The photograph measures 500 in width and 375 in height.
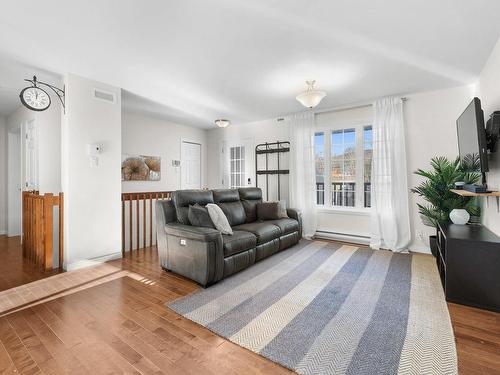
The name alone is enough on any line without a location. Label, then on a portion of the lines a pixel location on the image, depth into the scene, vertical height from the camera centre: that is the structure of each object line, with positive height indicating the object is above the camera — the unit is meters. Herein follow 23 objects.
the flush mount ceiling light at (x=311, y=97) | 3.25 +1.23
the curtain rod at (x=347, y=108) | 4.37 +1.51
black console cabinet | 2.21 -0.78
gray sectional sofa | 2.71 -0.61
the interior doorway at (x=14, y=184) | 5.13 +0.22
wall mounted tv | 2.40 +0.55
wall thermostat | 3.40 +0.61
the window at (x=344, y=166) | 4.53 +0.43
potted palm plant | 3.27 -0.08
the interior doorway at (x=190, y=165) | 6.12 +0.67
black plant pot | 3.44 -0.82
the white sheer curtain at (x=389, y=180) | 4.00 +0.13
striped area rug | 1.61 -1.10
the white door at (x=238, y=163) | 5.99 +0.68
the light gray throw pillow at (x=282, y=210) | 4.34 -0.37
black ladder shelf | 5.46 +0.86
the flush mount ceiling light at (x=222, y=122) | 5.06 +1.41
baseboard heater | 4.50 -0.92
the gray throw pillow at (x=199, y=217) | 3.09 -0.33
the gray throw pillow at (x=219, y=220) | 3.13 -0.38
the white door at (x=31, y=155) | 4.23 +0.70
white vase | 3.02 -0.37
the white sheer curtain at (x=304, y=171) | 4.88 +0.36
